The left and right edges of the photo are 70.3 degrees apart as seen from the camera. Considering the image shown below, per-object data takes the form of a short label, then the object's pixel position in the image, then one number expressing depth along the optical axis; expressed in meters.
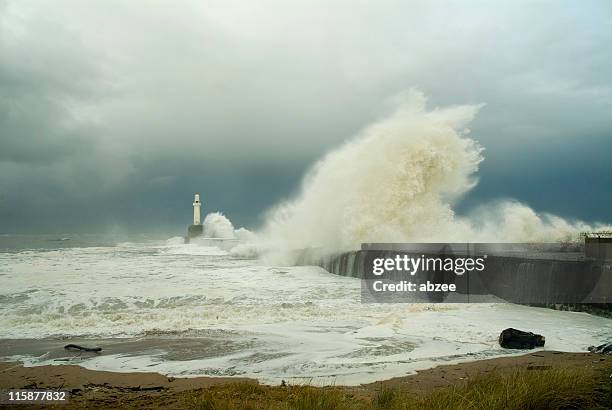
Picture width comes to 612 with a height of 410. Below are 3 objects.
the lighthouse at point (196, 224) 53.64
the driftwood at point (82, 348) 6.39
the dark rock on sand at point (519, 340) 6.39
